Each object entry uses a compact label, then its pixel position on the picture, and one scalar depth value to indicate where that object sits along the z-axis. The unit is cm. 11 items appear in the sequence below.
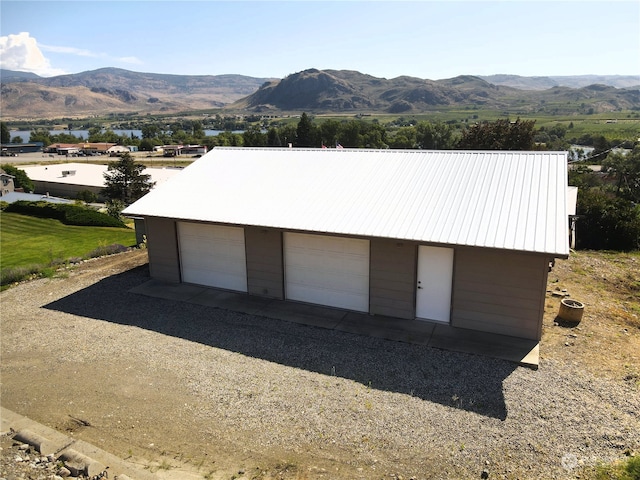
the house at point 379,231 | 1064
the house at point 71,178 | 5769
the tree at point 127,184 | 4900
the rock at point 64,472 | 699
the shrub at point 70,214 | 3294
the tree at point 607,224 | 1945
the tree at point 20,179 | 5934
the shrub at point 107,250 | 1981
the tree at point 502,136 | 3981
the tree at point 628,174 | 3472
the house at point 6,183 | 5437
